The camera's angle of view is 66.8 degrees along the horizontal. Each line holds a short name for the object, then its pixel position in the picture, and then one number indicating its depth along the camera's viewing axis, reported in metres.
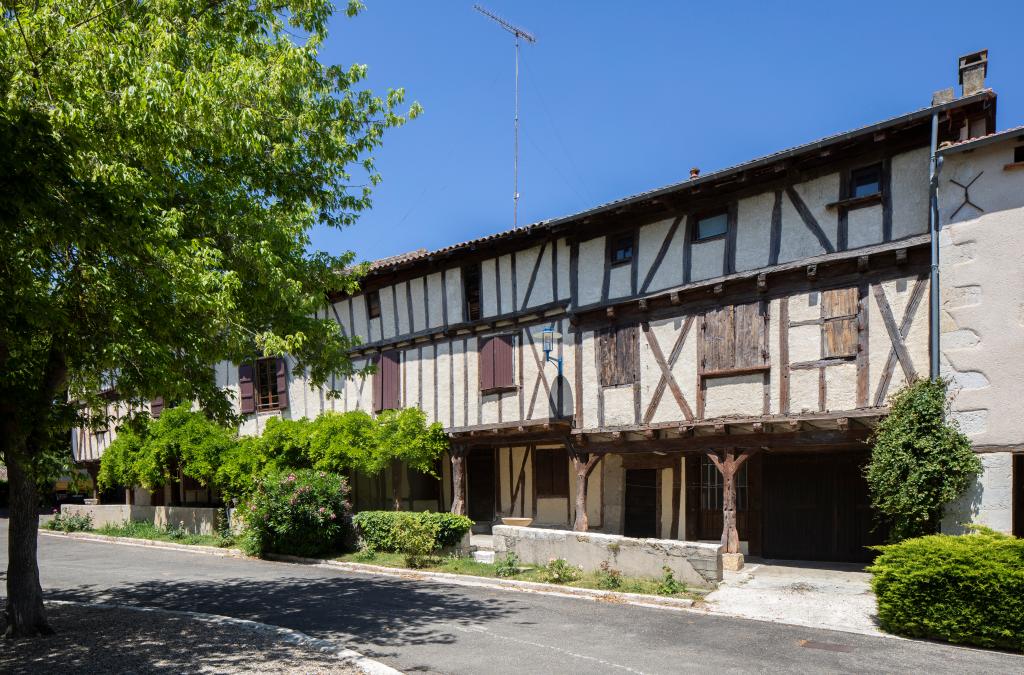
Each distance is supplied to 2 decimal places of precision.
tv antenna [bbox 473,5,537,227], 20.94
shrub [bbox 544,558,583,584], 12.46
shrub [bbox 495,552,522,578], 13.22
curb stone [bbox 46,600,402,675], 7.21
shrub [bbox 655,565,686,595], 11.20
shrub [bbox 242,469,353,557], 16.56
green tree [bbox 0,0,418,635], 6.32
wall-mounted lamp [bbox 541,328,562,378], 15.91
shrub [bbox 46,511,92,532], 25.98
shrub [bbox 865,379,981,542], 10.91
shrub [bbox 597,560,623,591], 11.77
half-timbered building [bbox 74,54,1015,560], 12.27
